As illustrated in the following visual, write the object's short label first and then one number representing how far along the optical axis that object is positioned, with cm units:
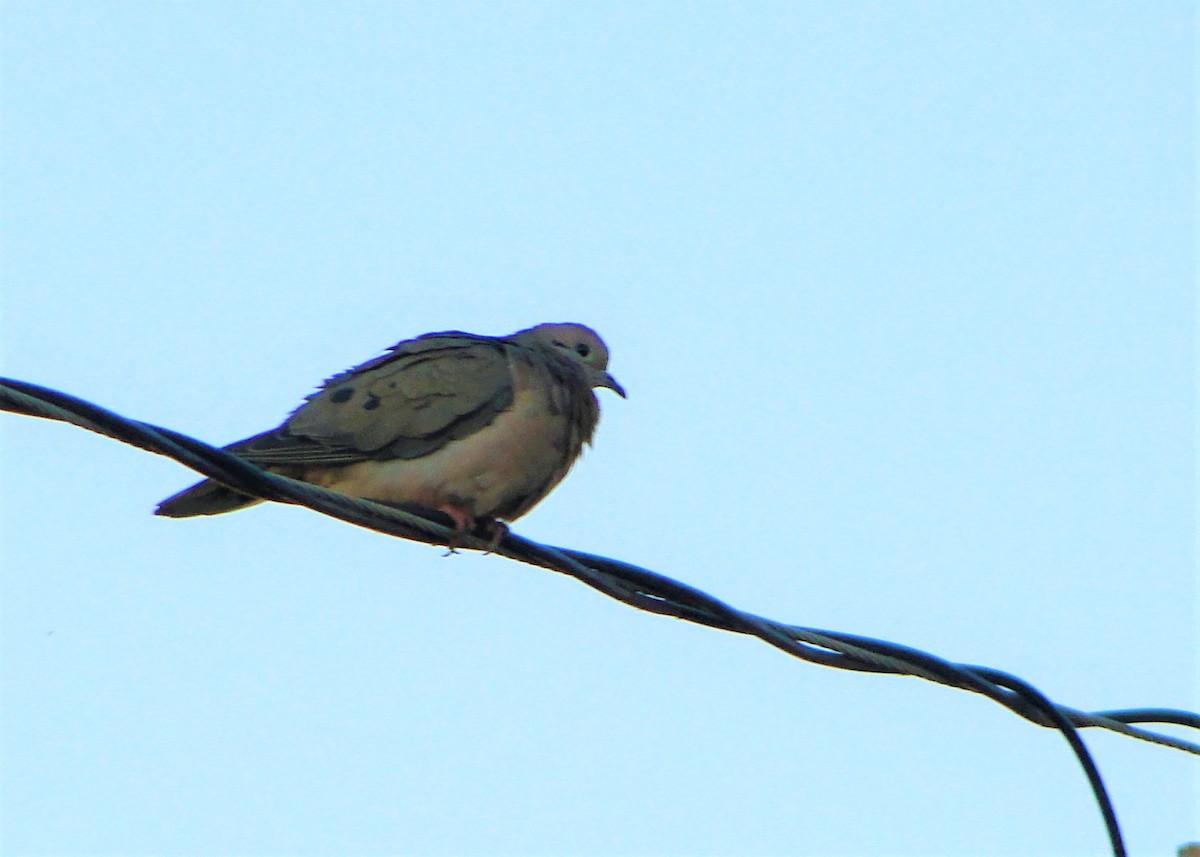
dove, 1039
